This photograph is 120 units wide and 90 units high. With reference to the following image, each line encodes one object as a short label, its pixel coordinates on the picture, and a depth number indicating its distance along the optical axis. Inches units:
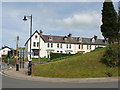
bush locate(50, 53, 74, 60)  2178.9
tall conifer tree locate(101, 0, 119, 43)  1862.7
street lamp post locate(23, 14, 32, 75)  979.4
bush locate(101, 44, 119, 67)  962.7
